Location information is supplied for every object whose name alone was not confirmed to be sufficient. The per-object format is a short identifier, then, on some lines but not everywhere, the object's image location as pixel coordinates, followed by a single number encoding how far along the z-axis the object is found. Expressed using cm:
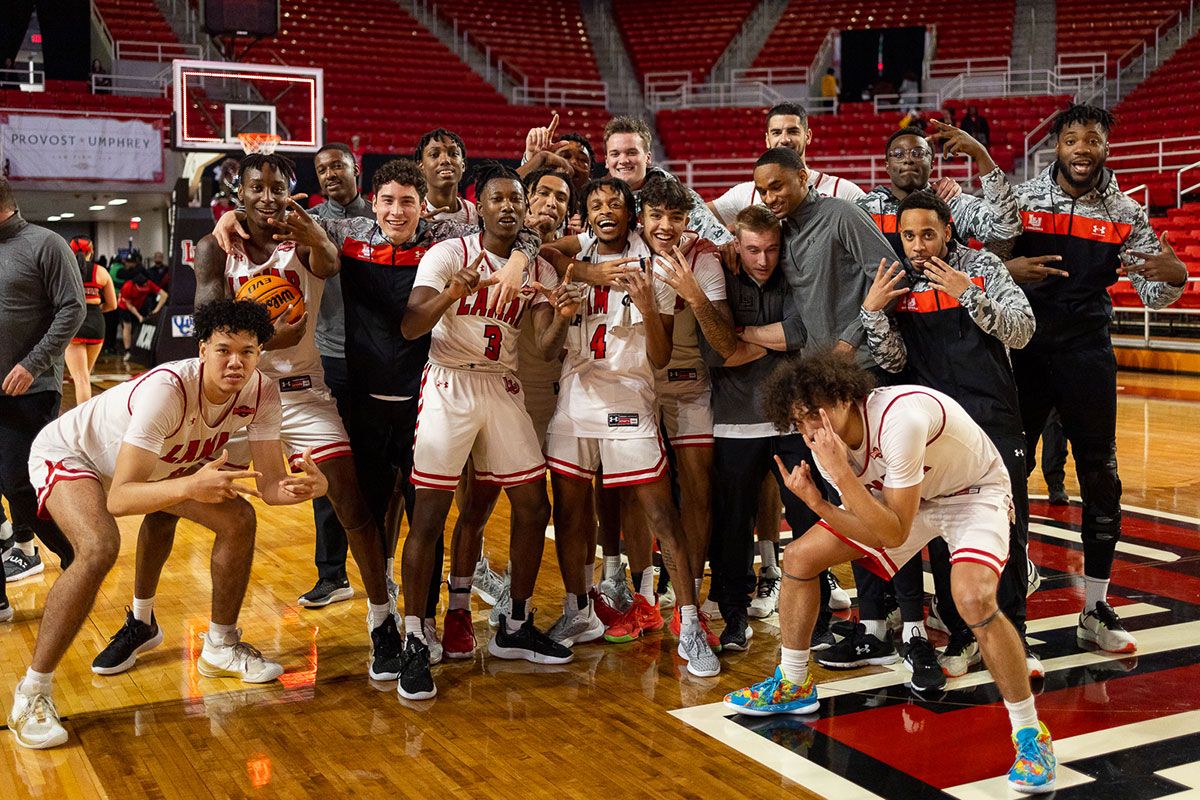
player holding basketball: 473
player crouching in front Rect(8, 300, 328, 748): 398
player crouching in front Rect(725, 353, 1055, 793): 358
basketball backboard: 1498
